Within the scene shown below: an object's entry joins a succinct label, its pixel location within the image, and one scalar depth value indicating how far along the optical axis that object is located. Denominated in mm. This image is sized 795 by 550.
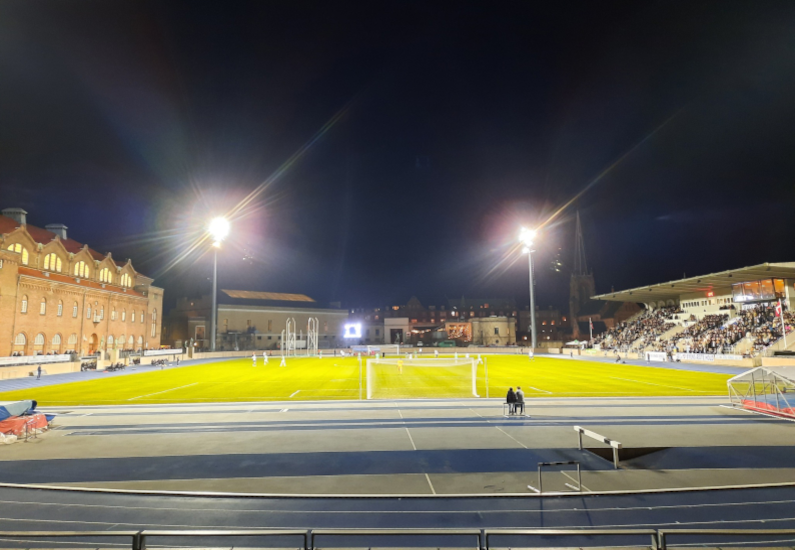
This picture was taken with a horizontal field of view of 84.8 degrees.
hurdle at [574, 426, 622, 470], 11637
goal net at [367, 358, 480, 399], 27398
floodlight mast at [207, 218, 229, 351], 66375
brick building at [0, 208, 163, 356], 52188
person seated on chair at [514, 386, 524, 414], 19250
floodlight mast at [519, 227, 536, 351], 67756
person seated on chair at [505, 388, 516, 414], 19234
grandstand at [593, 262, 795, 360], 46344
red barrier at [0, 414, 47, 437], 15516
